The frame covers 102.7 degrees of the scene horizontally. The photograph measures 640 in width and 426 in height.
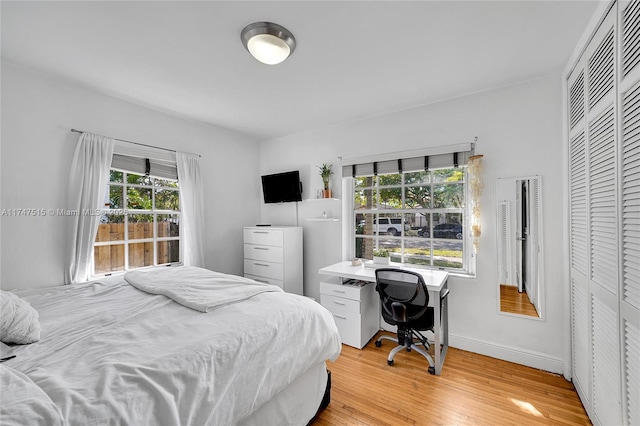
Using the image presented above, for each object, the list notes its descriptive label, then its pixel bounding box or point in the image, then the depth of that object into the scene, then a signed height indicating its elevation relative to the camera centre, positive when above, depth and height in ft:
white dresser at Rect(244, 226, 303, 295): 11.44 -1.97
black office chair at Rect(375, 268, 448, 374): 7.60 -2.83
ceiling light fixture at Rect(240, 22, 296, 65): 5.61 +3.89
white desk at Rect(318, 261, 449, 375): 7.63 -2.25
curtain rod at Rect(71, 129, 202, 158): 8.12 +2.63
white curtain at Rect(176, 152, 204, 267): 10.68 +0.15
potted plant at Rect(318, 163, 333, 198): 11.64 +1.69
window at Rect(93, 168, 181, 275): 9.02 -0.41
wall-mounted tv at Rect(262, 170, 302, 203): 12.59 +1.33
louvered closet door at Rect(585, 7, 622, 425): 4.77 -0.14
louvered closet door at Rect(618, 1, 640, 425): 4.11 +0.12
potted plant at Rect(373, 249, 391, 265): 9.86 -1.74
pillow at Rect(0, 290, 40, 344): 3.94 -1.75
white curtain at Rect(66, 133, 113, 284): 7.93 +0.47
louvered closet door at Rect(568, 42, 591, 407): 6.05 -0.64
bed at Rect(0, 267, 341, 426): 2.81 -2.03
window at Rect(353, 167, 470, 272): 9.46 -0.17
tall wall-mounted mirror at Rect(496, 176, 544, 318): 7.94 -1.04
